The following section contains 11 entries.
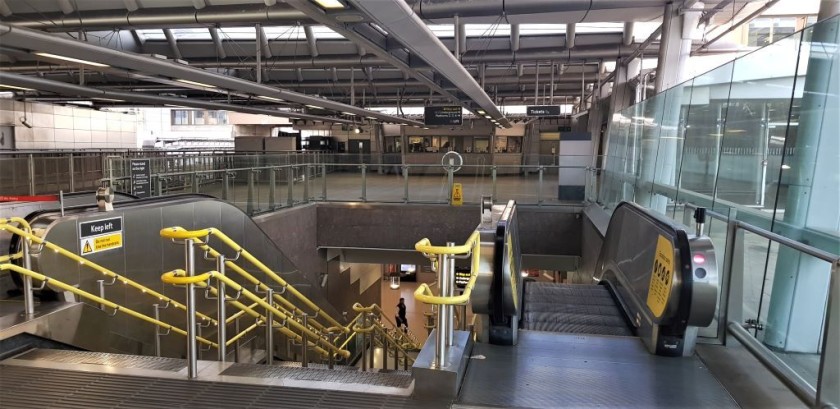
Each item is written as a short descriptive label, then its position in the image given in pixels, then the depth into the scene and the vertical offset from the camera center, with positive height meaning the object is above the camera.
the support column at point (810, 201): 3.68 -0.31
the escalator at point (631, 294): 3.91 -1.20
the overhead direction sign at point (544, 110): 17.48 +1.05
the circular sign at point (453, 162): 13.70 -0.60
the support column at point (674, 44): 9.76 +1.93
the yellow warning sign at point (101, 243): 5.59 -1.29
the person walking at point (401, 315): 18.49 -6.00
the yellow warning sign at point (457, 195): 14.16 -1.44
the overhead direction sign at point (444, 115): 20.03 +0.85
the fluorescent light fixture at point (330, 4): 4.87 +1.15
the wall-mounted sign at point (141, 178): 8.94 -0.91
